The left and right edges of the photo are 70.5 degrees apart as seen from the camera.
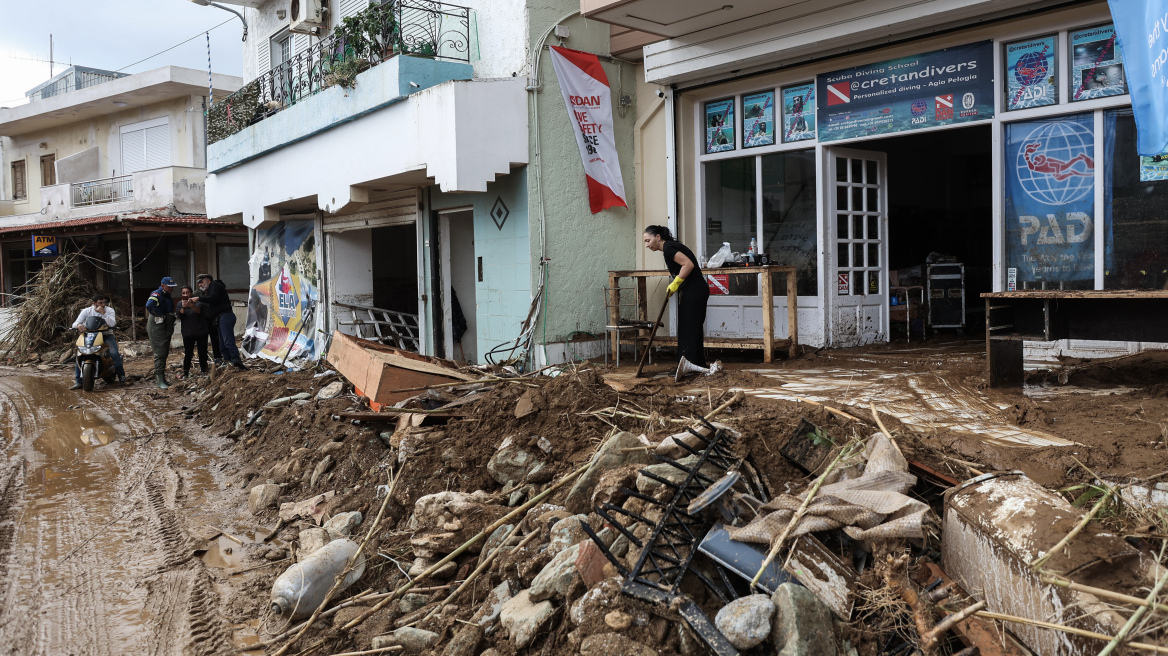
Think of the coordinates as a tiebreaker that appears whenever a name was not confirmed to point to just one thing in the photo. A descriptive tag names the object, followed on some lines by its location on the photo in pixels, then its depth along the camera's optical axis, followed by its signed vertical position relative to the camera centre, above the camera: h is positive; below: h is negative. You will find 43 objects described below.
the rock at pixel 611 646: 3.55 -1.54
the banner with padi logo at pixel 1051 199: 7.46 +0.75
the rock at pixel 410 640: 4.38 -1.83
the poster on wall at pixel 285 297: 15.23 +0.07
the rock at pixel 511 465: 5.89 -1.22
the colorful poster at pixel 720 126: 10.34 +2.06
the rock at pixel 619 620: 3.70 -1.48
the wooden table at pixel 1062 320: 5.75 -0.29
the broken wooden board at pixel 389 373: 7.99 -0.75
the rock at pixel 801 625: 3.34 -1.40
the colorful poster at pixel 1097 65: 7.22 +1.89
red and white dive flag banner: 10.47 +2.23
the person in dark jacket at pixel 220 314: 13.89 -0.19
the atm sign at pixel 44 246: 22.03 +1.64
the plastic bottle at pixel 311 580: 5.05 -1.76
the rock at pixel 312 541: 5.81 -1.72
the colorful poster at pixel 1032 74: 7.61 +1.94
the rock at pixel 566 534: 4.59 -1.35
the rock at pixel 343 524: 6.02 -1.66
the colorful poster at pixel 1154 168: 7.02 +0.93
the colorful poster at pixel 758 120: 9.94 +2.04
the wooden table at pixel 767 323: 8.88 -0.39
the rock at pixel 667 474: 4.62 -1.04
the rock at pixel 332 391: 9.88 -1.11
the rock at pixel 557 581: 4.13 -1.45
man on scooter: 13.91 -0.30
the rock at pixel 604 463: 5.09 -1.07
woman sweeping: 7.79 -0.07
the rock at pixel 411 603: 4.83 -1.79
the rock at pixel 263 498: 7.18 -1.73
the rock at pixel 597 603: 3.82 -1.45
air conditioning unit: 14.38 +4.99
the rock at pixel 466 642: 4.14 -1.75
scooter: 13.94 -0.73
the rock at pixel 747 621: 3.41 -1.39
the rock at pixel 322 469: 7.33 -1.51
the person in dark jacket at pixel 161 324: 13.77 -0.33
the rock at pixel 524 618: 3.97 -1.60
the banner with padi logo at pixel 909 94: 8.13 +2.00
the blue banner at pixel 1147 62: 4.98 +1.34
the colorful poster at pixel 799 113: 9.57 +2.03
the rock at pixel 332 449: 7.62 -1.38
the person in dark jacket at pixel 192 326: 13.78 -0.38
